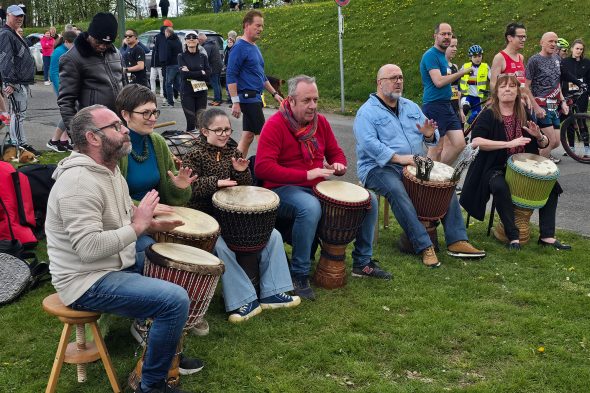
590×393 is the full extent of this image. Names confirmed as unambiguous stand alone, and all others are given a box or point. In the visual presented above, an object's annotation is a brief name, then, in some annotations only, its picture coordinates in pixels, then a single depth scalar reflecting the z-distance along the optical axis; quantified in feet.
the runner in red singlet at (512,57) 25.05
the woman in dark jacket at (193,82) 34.55
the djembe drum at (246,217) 14.65
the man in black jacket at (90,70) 17.53
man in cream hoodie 10.58
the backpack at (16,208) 17.41
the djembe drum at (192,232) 13.06
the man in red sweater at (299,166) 16.17
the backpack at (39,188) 18.88
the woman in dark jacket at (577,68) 34.30
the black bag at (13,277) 15.47
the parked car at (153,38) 63.16
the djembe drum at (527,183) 19.38
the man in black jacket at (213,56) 49.14
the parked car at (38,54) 73.20
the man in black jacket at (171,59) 49.60
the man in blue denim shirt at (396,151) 18.52
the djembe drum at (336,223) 16.21
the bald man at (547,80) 29.19
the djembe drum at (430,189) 18.29
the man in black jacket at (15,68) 28.35
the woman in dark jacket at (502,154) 19.85
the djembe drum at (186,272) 11.57
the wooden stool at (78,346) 11.18
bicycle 31.78
